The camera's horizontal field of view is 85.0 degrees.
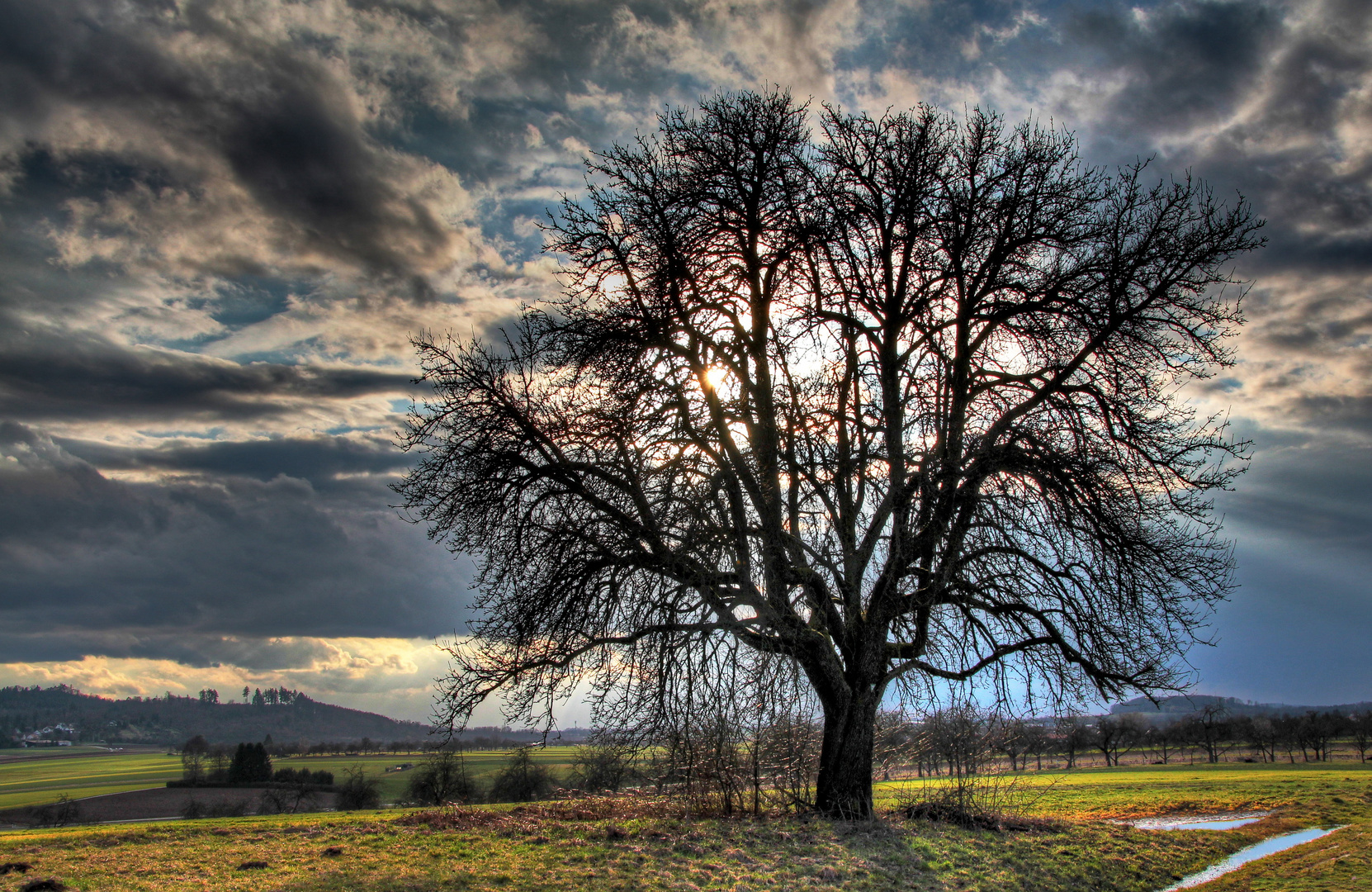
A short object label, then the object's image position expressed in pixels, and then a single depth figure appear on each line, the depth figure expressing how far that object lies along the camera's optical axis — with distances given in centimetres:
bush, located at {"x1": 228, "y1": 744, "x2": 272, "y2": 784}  7712
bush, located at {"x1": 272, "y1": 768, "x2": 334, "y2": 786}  6903
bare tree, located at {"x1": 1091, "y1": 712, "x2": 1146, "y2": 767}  6017
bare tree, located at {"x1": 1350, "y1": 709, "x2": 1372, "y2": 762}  6169
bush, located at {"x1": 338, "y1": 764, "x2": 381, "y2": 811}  4612
